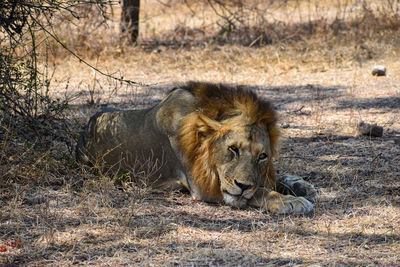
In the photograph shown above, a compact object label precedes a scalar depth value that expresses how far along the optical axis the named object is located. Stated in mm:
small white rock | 16469
